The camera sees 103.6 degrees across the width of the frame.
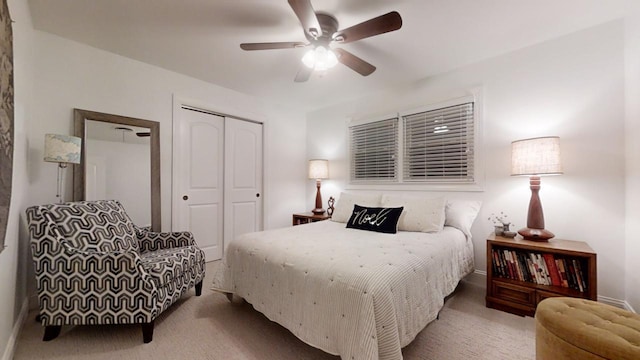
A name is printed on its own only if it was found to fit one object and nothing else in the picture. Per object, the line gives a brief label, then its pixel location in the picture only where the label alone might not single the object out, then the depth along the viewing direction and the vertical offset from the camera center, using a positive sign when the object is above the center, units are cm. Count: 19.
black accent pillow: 245 -41
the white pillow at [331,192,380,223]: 300 -29
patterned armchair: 171 -71
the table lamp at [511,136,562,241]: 209 +12
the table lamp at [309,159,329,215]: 413 +12
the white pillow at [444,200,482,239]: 259 -36
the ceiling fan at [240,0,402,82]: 165 +108
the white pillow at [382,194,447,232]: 245 -35
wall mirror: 251 +17
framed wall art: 118 +33
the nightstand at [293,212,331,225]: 381 -59
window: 289 +43
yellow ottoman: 105 -68
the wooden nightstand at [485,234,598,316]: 193 -77
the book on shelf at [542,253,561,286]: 204 -74
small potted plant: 236 -43
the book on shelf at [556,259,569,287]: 201 -75
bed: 125 -64
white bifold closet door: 325 +2
